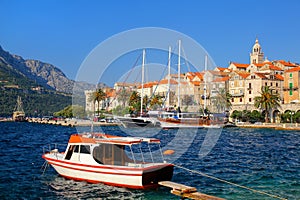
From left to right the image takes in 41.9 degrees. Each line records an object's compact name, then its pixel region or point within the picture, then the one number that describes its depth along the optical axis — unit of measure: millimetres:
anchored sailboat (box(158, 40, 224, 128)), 92375
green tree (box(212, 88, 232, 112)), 114725
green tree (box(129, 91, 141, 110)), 122688
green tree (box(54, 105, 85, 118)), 154825
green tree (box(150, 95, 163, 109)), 124125
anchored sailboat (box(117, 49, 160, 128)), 90750
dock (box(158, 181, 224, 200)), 16422
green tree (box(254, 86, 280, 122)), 102706
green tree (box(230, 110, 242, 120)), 112344
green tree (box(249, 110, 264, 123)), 106225
